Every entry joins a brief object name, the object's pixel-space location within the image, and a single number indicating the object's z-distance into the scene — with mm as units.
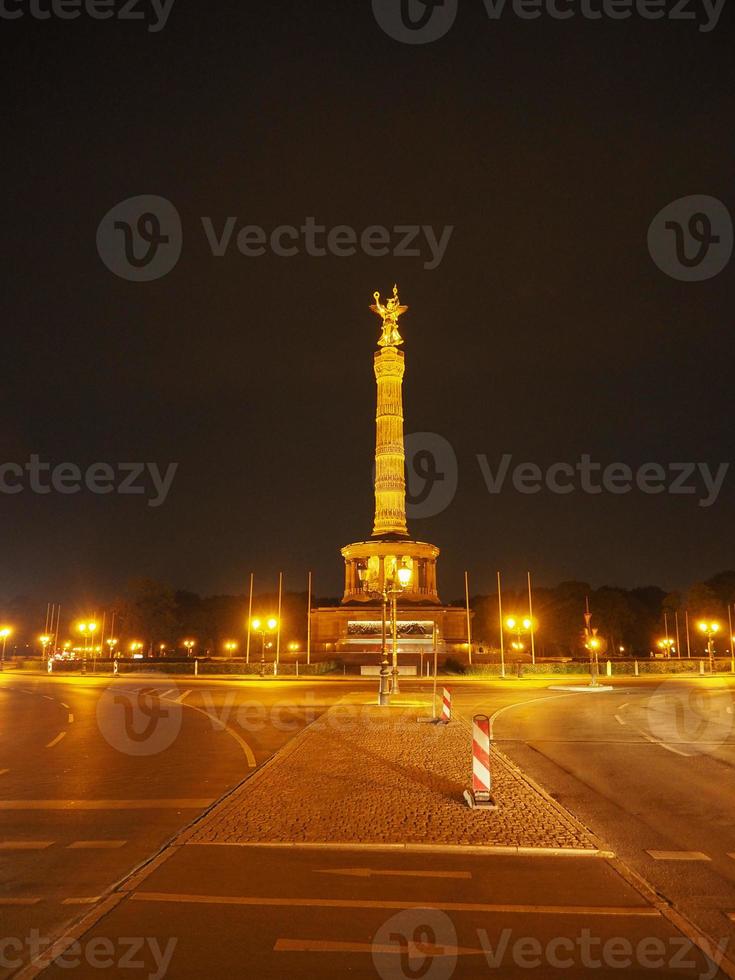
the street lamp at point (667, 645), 100525
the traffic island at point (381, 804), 8883
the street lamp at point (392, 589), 26375
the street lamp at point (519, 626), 54978
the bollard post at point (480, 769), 10492
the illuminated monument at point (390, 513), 76500
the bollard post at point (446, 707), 20312
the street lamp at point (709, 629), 57769
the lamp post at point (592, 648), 40656
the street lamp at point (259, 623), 60000
